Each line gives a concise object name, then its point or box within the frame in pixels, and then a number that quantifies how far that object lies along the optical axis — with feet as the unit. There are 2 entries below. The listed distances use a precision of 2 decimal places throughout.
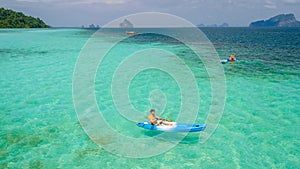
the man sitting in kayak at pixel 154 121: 48.80
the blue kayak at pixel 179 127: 46.61
